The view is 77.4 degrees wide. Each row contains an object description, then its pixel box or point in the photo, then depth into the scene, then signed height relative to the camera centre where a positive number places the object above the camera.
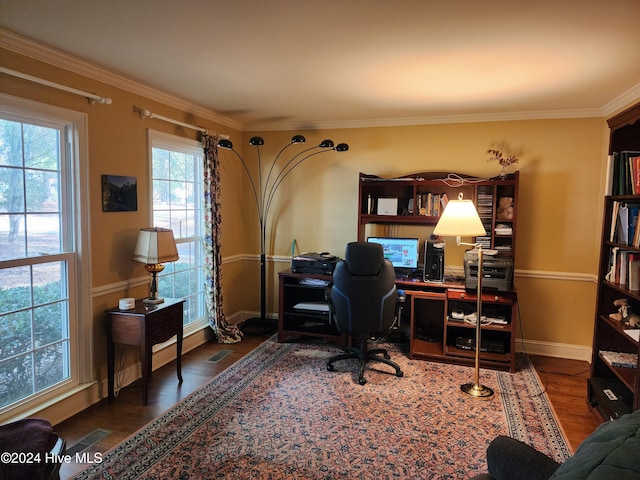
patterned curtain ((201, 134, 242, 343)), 3.84 -0.21
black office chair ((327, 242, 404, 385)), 3.12 -0.55
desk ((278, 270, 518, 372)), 3.47 -0.95
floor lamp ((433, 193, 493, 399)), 2.83 -0.02
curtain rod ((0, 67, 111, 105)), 2.18 +0.80
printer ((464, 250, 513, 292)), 3.42 -0.42
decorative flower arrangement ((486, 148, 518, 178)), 3.72 +0.63
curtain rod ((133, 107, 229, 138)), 3.12 +0.84
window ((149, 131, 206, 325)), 3.46 +0.09
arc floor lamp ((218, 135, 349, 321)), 4.47 +0.41
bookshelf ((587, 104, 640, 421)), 2.44 -0.38
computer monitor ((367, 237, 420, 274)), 3.95 -0.29
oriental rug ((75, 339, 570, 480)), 2.11 -1.28
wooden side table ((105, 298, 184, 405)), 2.75 -0.78
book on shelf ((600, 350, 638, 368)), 2.55 -0.88
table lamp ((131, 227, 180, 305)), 2.94 -0.24
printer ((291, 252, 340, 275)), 3.93 -0.42
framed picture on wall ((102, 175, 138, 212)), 2.87 +0.19
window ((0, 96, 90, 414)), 2.31 -0.20
